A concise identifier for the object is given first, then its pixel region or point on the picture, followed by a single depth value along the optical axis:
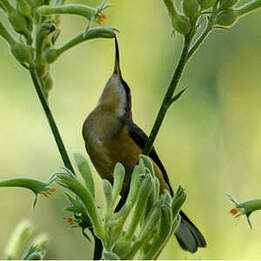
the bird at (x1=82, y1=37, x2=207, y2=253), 6.71
